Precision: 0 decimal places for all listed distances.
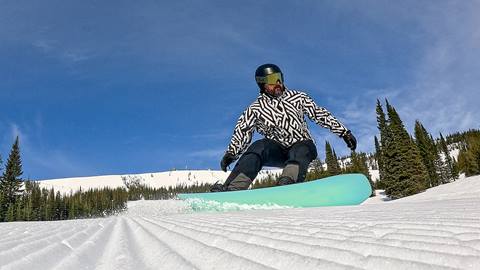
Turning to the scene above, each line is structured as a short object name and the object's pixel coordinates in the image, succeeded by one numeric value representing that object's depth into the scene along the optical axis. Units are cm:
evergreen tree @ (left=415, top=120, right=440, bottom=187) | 5675
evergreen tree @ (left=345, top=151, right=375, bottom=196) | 5476
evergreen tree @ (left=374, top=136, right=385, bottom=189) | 5975
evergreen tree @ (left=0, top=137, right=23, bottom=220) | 5009
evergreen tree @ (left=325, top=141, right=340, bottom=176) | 5714
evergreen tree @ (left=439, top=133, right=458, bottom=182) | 6750
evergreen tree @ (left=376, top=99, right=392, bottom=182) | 4195
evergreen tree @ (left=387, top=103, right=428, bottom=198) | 3844
